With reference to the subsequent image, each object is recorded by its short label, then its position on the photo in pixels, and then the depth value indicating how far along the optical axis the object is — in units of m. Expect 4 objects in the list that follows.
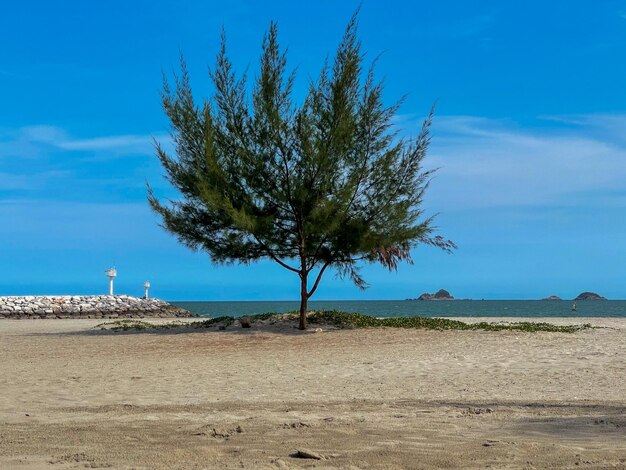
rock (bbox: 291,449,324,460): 6.11
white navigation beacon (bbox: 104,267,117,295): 56.34
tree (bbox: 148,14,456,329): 21.78
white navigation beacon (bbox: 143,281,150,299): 58.98
